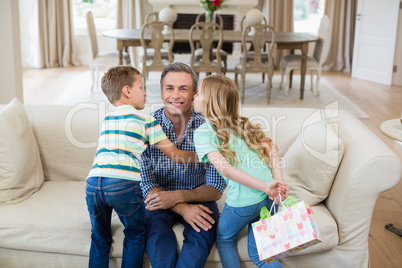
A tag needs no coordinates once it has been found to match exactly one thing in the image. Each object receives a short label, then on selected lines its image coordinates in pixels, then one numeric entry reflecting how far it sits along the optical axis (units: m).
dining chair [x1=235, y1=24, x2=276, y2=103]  5.46
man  2.08
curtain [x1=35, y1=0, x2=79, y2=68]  7.42
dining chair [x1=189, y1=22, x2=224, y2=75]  5.43
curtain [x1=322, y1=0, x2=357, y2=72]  7.77
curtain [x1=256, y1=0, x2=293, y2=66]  7.71
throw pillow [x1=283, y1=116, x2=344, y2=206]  2.21
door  6.80
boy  1.98
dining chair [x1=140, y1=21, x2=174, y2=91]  5.45
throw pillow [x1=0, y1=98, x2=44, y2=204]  2.33
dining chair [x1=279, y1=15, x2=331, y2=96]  6.04
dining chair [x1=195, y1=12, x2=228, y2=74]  6.14
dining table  5.73
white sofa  2.10
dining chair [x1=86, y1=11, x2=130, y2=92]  6.02
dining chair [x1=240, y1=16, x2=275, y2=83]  6.24
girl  1.93
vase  6.05
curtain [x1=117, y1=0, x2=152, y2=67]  7.71
